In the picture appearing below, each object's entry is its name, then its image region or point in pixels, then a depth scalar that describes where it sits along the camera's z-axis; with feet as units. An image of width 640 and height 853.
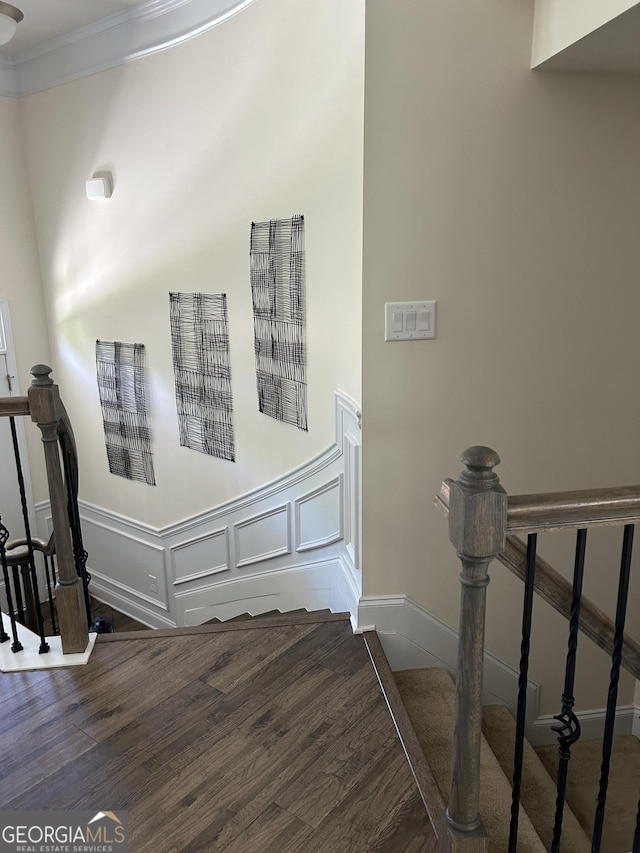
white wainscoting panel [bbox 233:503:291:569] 11.50
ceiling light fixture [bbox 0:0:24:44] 9.62
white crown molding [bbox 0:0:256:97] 11.47
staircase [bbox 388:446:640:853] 4.21
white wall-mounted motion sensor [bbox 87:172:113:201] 13.76
